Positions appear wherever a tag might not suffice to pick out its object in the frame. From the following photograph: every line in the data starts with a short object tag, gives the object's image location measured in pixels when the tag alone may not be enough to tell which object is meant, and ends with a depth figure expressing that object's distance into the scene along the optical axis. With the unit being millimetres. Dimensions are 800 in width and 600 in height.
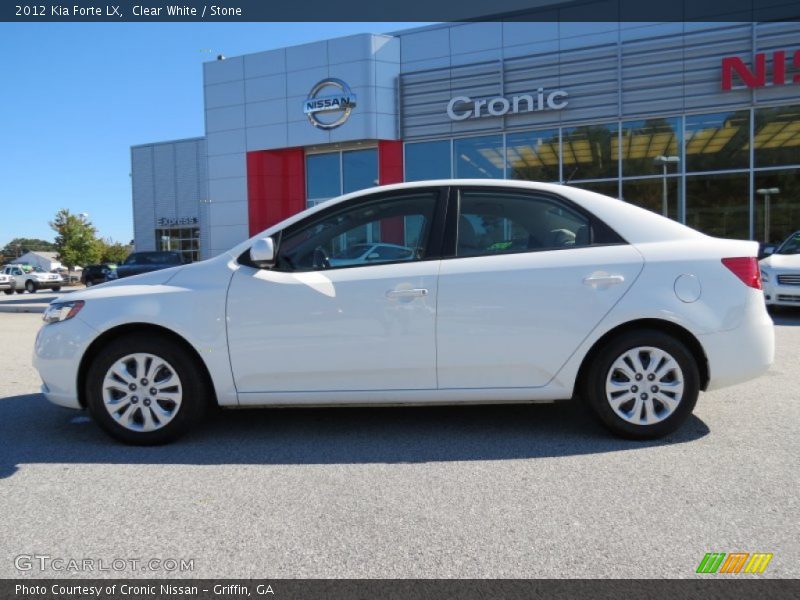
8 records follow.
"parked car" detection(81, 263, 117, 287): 30562
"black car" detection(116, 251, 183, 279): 19828
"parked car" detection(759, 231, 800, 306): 10250
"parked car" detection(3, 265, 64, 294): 35344
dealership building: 15945
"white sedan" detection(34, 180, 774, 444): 3863
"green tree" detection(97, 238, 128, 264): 59000
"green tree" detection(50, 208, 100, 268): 53125
